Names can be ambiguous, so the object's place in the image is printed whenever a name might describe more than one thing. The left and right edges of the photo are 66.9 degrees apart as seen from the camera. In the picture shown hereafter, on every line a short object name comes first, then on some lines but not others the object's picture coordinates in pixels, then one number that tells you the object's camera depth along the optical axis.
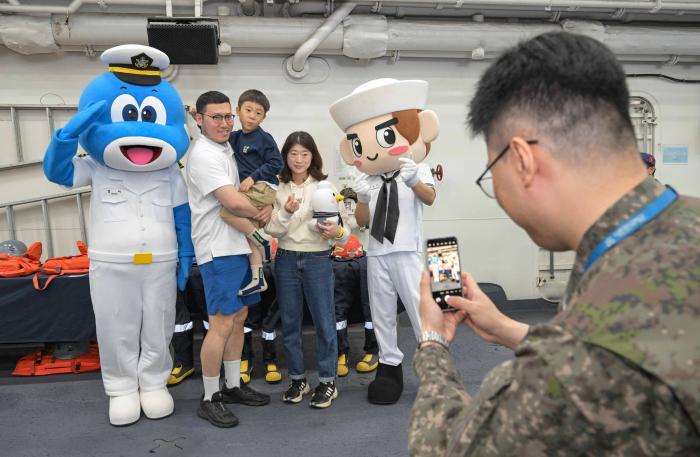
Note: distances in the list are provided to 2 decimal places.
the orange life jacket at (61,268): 3.59
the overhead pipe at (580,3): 4.45
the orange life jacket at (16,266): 3.61
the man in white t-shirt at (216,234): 2.79
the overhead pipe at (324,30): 4.37
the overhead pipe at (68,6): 3.98
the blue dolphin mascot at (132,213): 2.77
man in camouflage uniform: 0.66
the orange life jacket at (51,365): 3.72
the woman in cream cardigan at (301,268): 3.09
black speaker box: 3.49
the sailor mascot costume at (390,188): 2.85
